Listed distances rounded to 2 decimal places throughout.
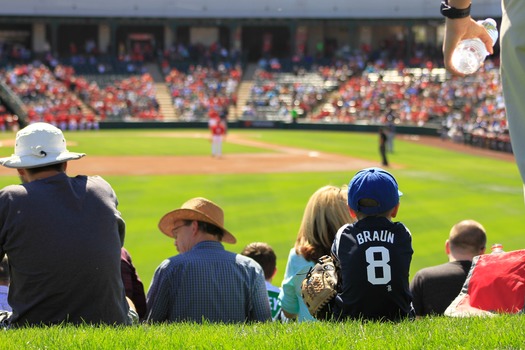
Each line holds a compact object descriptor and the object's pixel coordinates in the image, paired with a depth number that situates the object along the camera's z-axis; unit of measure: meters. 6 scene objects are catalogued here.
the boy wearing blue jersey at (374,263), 9.34
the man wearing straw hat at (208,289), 11.64
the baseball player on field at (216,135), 64.62
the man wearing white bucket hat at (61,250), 10.02
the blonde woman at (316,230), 12.17
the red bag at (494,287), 10.24
